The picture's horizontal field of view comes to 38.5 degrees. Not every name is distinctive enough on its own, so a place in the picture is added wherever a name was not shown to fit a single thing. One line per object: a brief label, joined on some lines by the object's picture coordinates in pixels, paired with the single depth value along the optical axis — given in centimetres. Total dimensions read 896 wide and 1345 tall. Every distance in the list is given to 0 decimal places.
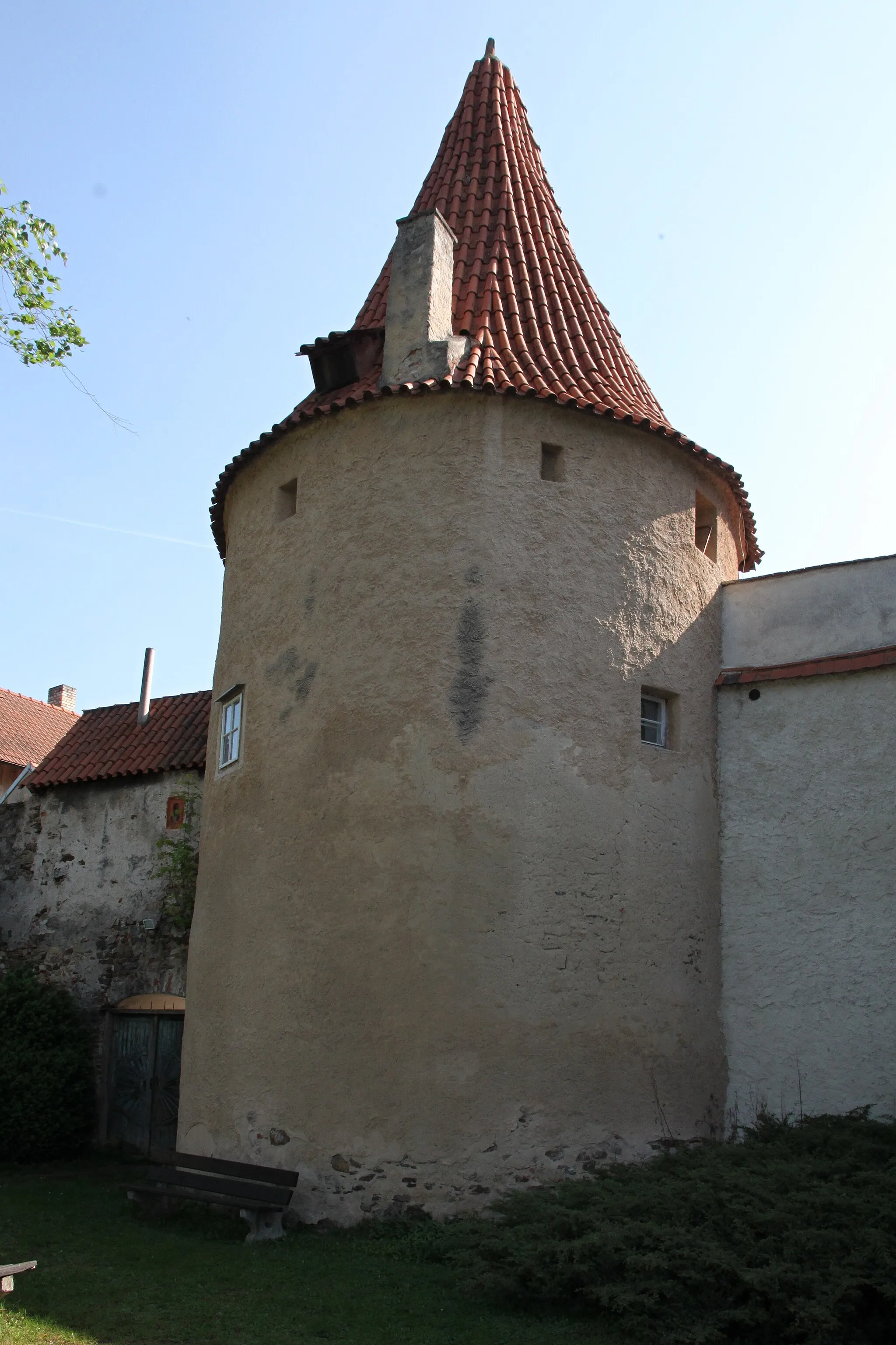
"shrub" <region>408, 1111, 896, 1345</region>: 724
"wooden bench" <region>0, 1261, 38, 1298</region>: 771
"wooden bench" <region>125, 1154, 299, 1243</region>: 986
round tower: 1039
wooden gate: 1493
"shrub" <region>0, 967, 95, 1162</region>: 1441
